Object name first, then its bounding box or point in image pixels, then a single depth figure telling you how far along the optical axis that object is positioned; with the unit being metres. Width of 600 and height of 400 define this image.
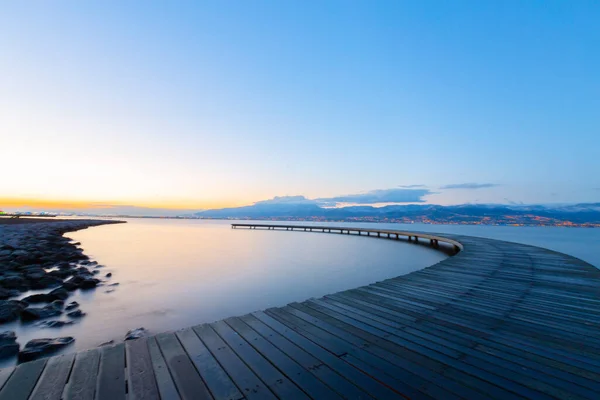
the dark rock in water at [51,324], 6.53
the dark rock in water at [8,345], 4.87
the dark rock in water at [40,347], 4.91
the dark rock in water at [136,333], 6.27
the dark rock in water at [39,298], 7.78
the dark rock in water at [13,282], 9.07
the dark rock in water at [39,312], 6.64
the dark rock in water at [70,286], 9.44
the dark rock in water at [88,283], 9.91
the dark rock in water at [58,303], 7.82
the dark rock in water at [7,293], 8.25
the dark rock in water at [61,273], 10.71
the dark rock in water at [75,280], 9.82
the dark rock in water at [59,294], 8.42
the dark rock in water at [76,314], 7.32
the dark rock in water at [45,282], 9.62
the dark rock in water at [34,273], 9.90
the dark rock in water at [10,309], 6.55
